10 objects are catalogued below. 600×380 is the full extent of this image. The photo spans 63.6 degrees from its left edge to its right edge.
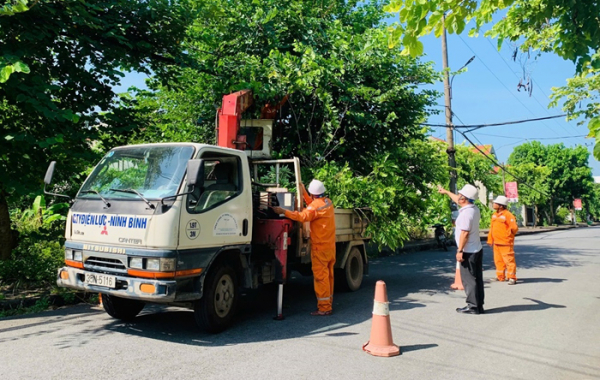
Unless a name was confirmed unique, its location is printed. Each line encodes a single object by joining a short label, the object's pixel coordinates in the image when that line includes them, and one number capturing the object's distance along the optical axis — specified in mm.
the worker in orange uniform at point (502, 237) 10109
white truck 5078
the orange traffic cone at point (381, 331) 4984
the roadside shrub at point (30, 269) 7996
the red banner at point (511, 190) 34312
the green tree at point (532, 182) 44469
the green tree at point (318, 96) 9000
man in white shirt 7020
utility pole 19695
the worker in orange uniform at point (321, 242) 6785
